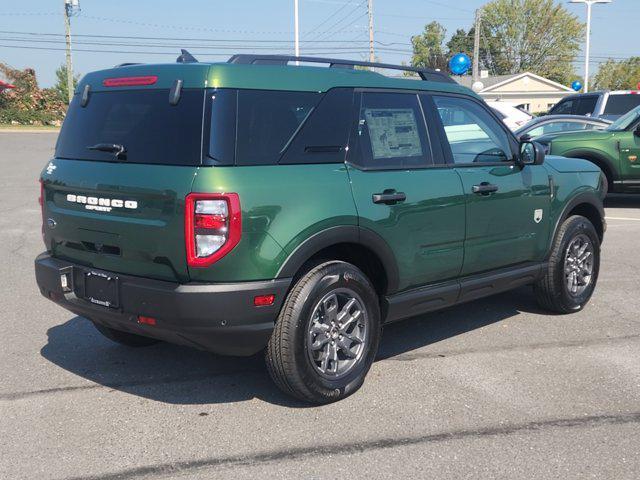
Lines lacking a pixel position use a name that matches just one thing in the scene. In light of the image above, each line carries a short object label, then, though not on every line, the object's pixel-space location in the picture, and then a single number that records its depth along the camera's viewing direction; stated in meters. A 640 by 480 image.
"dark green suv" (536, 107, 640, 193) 12.20
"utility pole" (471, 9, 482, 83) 40.34
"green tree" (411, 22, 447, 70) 107.50
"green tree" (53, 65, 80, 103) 67.29
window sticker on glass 4.49
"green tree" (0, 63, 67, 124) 46.66
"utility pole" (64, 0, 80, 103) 49.92
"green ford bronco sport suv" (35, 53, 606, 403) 3.72
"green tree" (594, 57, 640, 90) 79.00
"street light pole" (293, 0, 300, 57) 39.28
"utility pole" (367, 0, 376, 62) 52.56
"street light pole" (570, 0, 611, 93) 34.56
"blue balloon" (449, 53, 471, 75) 17.06
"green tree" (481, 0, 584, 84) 83.12
